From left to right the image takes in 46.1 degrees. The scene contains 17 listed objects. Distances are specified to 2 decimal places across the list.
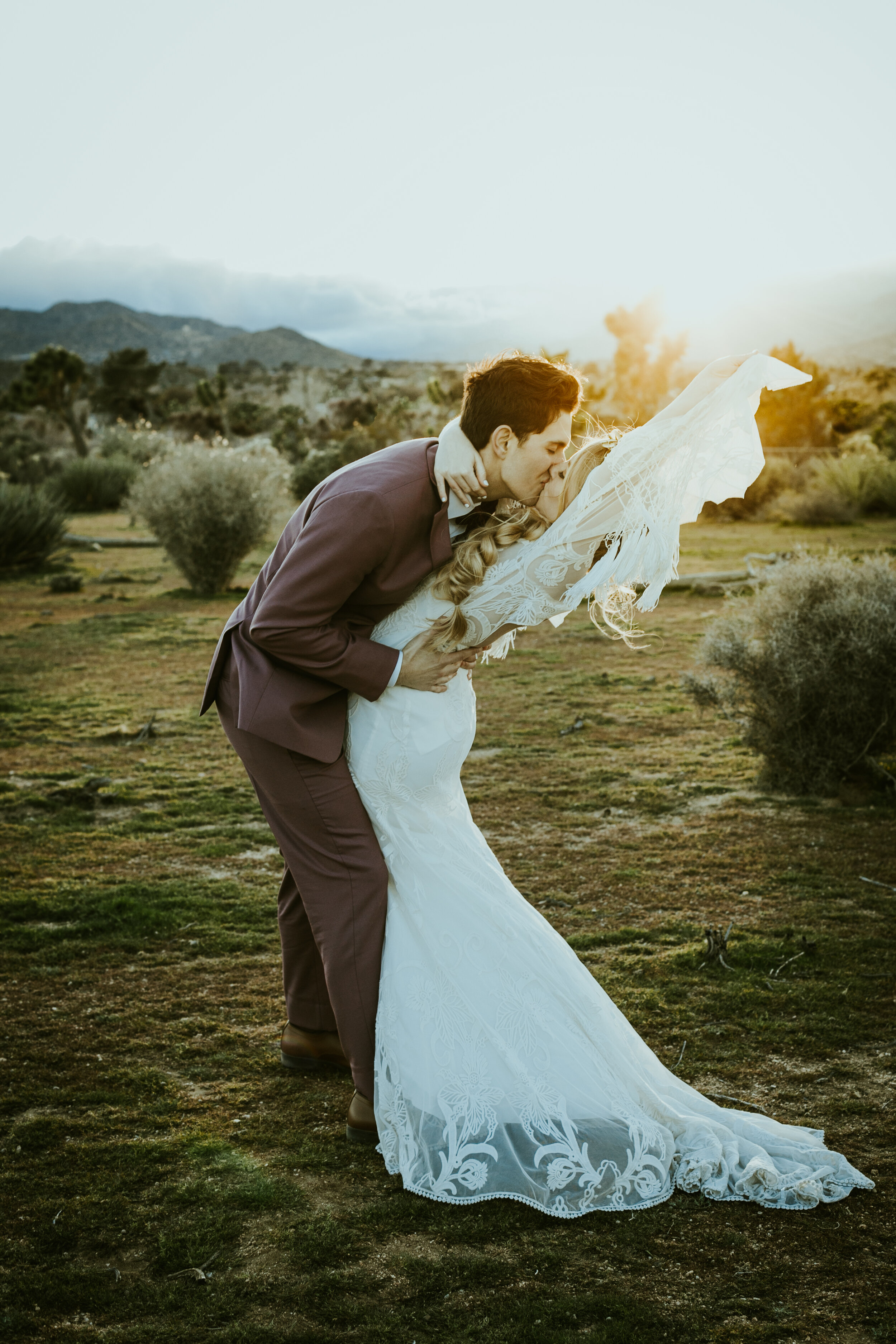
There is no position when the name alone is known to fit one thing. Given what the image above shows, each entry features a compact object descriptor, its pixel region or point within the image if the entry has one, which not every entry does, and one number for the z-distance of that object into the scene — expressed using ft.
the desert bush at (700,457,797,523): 66.69
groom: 8.10
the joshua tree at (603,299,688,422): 113.80
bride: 8.32
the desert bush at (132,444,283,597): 42.55
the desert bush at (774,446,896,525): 60.59
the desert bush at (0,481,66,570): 50.44
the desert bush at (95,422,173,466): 91.91
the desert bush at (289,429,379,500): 75.66
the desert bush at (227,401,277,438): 133.08
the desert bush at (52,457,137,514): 79.82
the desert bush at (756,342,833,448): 92.38
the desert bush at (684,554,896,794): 18.92
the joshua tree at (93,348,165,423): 153.38
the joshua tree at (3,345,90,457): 121.80
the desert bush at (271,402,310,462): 98.12
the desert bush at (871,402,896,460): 77.61
